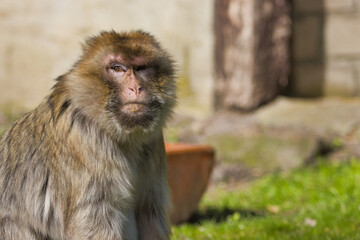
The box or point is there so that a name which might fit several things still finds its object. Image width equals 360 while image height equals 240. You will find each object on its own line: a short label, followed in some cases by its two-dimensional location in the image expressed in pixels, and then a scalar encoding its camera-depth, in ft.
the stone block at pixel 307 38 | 54.24
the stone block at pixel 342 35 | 53.47
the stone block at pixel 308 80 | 54.44
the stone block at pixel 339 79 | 53.52
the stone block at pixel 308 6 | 53.62
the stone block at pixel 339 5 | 52.92
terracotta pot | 36.31
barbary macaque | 22.77
